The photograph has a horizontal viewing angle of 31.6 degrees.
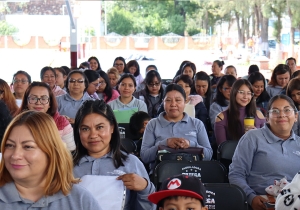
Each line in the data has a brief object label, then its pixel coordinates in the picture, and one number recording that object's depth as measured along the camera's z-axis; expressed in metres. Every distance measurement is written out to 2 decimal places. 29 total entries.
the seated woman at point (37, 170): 2.16
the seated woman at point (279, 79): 8.19
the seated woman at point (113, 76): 9.54
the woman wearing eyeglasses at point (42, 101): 4.91
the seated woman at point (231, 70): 10.16
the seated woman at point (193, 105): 6.45
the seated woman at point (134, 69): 11.52
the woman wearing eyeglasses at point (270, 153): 4.14
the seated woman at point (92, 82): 7.61
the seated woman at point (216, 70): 10.95
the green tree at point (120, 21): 42.97
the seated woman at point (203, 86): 7.80
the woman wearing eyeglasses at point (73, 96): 6.58
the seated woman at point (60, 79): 8.93
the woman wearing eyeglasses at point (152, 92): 7.62
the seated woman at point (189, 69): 9.63
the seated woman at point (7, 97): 5.95
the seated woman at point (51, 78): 8.33
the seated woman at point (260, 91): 7.46
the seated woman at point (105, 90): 8.20
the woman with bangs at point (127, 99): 6.96
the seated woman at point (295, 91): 6.10
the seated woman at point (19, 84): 7.34
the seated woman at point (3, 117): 4.25
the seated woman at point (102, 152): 3.22
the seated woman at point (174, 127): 5.03
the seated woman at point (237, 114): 5.63
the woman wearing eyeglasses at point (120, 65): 11.41
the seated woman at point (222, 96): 6.73
